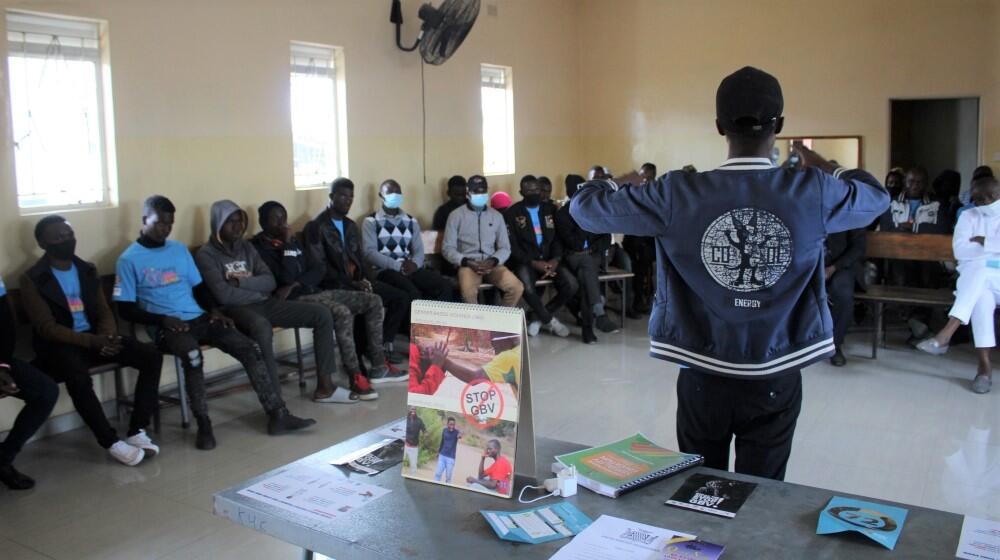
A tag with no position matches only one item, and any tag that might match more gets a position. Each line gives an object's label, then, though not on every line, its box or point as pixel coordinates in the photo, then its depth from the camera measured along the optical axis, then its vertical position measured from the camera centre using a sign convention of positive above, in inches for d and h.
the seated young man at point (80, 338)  169.0 -26.9
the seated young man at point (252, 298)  198.5 -23.3
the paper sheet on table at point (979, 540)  58.6 -24.4
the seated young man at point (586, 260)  277.9 -21.9
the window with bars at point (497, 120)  336.5 +28.3
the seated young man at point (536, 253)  279.0 -19.6
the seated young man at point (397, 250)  251.6 -16.2
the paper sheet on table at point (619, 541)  60.6 -24.9
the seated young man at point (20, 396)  156.4 -35.1
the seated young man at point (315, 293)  214.4 -24.3
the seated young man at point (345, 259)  233.1 -16.9
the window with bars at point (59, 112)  185.8 +19.6
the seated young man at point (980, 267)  212.7 -20.6
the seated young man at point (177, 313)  180.7 -24.3
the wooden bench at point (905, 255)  235.9 -19.5
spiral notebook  72.2 -23.7
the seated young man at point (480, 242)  270.8 -15.2
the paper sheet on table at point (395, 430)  87.0 -23.6
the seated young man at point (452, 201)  290.0 -2.4
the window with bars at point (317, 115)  253.5 +23.9
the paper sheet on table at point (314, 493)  69.8 -24.5
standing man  77.0 -6.5
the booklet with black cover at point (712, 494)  67.6 -24.2
